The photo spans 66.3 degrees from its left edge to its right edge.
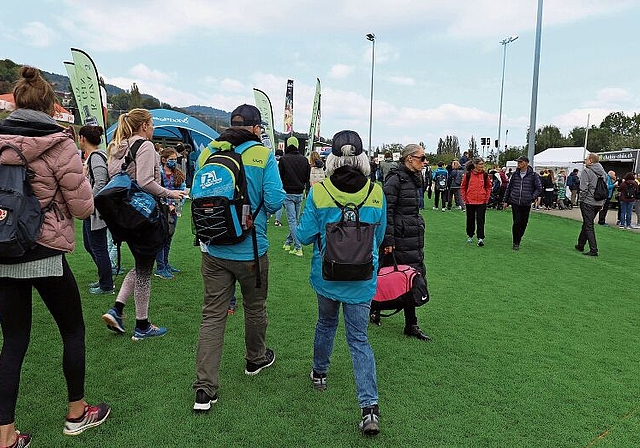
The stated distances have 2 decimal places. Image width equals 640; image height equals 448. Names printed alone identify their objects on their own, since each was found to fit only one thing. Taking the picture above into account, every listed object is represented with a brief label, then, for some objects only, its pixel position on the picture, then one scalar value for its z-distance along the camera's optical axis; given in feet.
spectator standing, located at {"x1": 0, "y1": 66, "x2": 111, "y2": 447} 7.96
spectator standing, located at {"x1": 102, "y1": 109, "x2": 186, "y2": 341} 12.87
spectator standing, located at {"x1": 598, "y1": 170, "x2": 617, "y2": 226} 49.01
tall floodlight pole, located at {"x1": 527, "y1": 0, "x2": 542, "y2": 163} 56.13
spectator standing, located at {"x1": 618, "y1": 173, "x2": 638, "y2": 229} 45.06
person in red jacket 31.45
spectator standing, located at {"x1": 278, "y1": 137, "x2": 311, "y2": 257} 28.06
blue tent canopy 57.26
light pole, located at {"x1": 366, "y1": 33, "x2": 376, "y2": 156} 130.41
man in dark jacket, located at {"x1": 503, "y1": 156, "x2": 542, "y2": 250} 30.48
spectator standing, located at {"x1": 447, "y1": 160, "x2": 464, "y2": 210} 53.72
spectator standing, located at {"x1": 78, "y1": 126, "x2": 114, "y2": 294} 15.66
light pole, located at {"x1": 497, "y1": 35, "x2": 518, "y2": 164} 136.72
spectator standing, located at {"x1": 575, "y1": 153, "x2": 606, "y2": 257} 29.91
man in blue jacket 10.36
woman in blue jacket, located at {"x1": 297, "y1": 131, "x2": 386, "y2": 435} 9.84
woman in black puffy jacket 14.26
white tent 100.70
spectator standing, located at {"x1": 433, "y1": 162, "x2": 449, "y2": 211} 56.13
